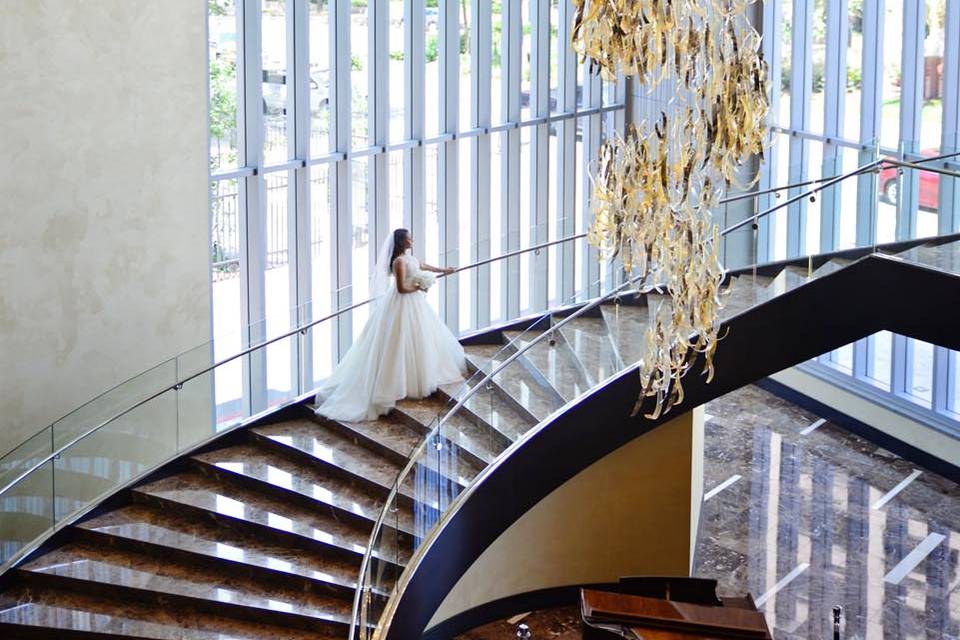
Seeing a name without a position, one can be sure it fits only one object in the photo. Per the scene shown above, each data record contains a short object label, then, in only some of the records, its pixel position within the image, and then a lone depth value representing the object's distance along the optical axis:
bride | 12.62
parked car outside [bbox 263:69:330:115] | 14.62
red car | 11.52
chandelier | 5.48
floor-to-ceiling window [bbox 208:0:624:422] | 13.67
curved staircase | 10.32
